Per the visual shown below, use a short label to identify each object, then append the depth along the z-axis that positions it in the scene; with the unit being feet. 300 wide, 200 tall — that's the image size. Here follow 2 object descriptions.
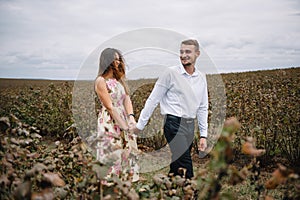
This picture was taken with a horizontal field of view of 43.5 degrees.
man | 13.78
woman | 13.28
